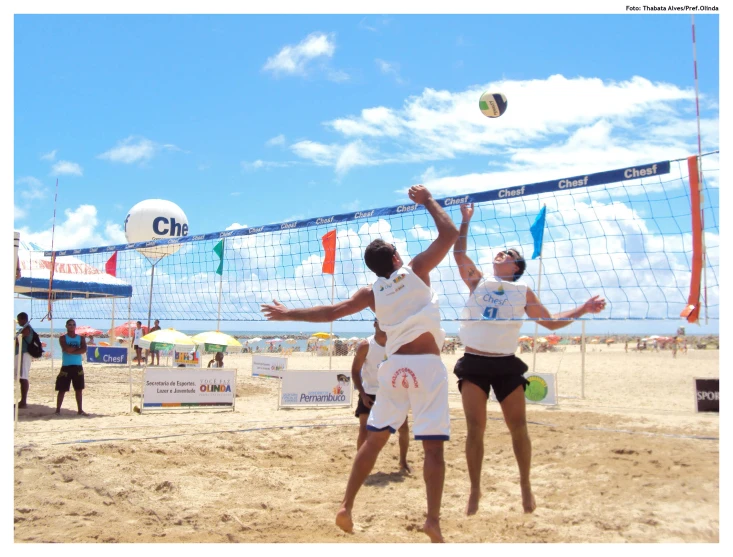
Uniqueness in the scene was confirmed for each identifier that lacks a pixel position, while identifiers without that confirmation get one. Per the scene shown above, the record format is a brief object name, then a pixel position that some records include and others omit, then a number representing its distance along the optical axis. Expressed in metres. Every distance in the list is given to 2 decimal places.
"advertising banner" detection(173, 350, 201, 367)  13.51
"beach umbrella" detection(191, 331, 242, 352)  12.23
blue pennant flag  7.34
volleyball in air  5.90
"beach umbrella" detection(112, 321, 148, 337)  27.42
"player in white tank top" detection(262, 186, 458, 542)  3.19
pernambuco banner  9.93
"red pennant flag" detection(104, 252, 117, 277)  10.22
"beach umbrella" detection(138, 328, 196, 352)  11.72
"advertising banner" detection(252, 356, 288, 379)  14.45
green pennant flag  13.24
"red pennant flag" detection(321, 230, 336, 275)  11.09
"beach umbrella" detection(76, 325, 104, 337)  26.56
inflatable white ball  14.30
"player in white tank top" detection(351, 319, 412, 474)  5.17
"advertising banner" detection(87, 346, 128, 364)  11.95
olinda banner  8.91
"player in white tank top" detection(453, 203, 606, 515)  3.86
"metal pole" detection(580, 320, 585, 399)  10.73
